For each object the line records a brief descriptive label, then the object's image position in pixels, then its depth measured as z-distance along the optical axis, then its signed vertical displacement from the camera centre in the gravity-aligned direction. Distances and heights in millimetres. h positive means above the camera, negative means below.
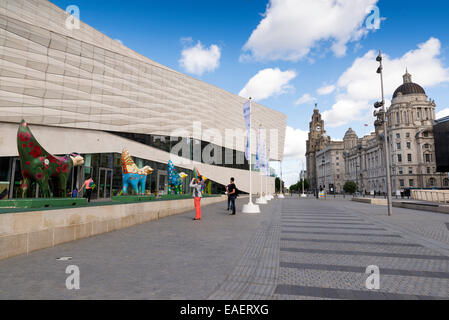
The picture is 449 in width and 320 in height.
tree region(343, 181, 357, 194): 99062 +1336
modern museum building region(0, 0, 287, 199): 22328 +9228
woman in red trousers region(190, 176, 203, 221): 12008 -235
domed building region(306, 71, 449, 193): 86938 +16002
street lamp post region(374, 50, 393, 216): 15497 +5565
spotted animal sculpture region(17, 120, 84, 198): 8820 +780
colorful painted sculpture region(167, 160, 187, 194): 21984 +704
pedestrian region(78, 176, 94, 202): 16188 +54
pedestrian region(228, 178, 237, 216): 14552 -177
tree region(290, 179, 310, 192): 172638 +3383
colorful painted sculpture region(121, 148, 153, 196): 15281 +803
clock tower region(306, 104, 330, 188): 181000 +34559
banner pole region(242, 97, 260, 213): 16047 -1169
